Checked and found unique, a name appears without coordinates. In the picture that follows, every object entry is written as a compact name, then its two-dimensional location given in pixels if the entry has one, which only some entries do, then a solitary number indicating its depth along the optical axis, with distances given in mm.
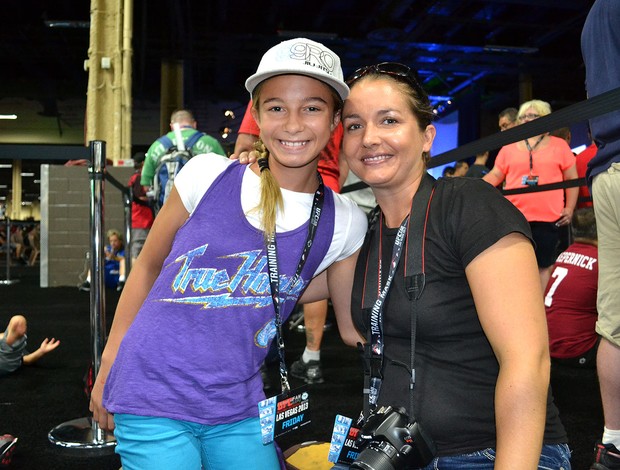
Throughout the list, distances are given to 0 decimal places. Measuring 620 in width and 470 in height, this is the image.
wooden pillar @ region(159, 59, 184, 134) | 15367
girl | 1440
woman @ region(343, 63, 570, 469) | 1158
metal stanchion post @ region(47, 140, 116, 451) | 2525
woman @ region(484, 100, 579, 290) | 4113
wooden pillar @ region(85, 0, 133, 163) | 9398
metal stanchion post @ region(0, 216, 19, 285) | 9600
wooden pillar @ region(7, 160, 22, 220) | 24453
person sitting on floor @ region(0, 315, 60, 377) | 3483
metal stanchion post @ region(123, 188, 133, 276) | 4402
